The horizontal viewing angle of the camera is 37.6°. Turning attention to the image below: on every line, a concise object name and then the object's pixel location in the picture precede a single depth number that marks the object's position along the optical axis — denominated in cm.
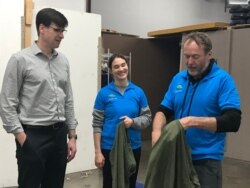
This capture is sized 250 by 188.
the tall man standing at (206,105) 173
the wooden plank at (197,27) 517
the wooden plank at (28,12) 376
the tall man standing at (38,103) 212
